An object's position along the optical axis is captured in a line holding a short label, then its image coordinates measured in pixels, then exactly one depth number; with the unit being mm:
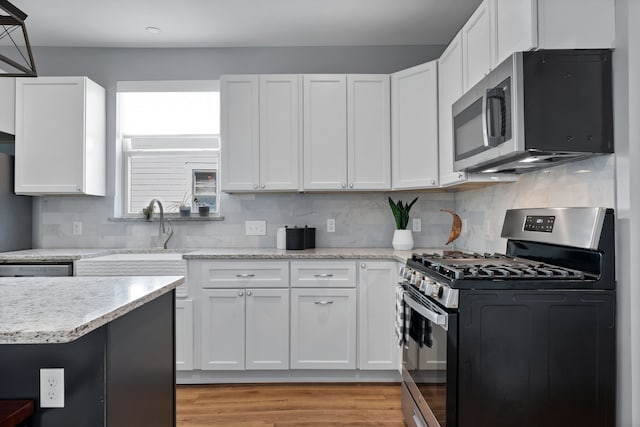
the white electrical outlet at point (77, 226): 3703
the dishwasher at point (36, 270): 2957
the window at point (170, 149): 3762
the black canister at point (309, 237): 3443
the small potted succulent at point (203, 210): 3664
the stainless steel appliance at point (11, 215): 3312
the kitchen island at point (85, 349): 1103
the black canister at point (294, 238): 3344
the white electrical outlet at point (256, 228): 3686
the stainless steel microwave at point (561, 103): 1725
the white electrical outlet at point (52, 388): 1258
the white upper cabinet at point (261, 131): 3350
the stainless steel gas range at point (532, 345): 1649
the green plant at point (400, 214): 3418
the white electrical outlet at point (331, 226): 3680
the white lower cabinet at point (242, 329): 3039
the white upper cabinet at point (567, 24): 1741
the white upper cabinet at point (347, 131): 3355
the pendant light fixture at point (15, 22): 1444
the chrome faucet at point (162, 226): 3613
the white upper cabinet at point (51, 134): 3326
